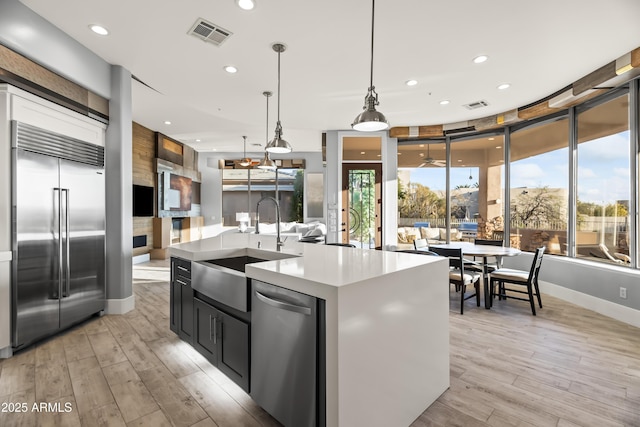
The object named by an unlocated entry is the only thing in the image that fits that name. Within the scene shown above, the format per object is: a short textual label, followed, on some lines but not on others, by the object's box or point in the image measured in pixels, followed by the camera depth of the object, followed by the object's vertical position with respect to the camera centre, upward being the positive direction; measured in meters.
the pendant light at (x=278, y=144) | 3.66 +0.77
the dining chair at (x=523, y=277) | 3.83 -0.83
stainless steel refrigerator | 2.66 -0.22
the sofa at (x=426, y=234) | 6.55 -0.50
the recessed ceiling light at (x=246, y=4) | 2.50 +1.67
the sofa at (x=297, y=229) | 8.63 -0.56
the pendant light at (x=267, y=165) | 5.05 +0.73
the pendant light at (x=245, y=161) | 8.72 +1.38
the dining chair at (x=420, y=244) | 4.94 -0.52
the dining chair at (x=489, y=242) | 5.11 -0.51
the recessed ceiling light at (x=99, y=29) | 2.90 +1.69
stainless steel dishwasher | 1.45 -0.74
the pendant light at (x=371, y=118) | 2.36 +0.70
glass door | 6.65 +0.14
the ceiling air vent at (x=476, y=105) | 4.90 +1.71
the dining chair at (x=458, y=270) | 3.85 -0.74
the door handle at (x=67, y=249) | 3.05 -0.39
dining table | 4.04 -0.54
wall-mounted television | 7.11 +0.21
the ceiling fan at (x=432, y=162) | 6.62 +1.04
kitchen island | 1.39 -0.60
